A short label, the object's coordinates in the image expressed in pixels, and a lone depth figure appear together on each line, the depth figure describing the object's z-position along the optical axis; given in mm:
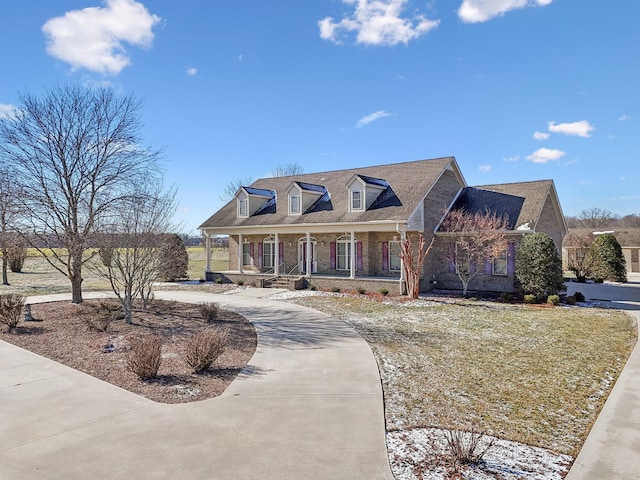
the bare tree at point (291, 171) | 56172
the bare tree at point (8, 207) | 14438
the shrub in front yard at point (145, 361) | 7316
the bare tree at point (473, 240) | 18406
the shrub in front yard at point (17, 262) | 29864
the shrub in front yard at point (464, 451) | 4562
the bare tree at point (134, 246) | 12641
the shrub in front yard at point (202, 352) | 7746
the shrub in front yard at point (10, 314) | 11750
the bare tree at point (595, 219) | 67738
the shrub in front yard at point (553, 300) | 16453
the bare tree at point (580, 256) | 26644
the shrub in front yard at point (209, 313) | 13008
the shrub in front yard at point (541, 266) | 16859
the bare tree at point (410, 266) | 18062
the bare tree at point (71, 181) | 14867
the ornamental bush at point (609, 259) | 25688
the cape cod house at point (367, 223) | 20062
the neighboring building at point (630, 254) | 32656
